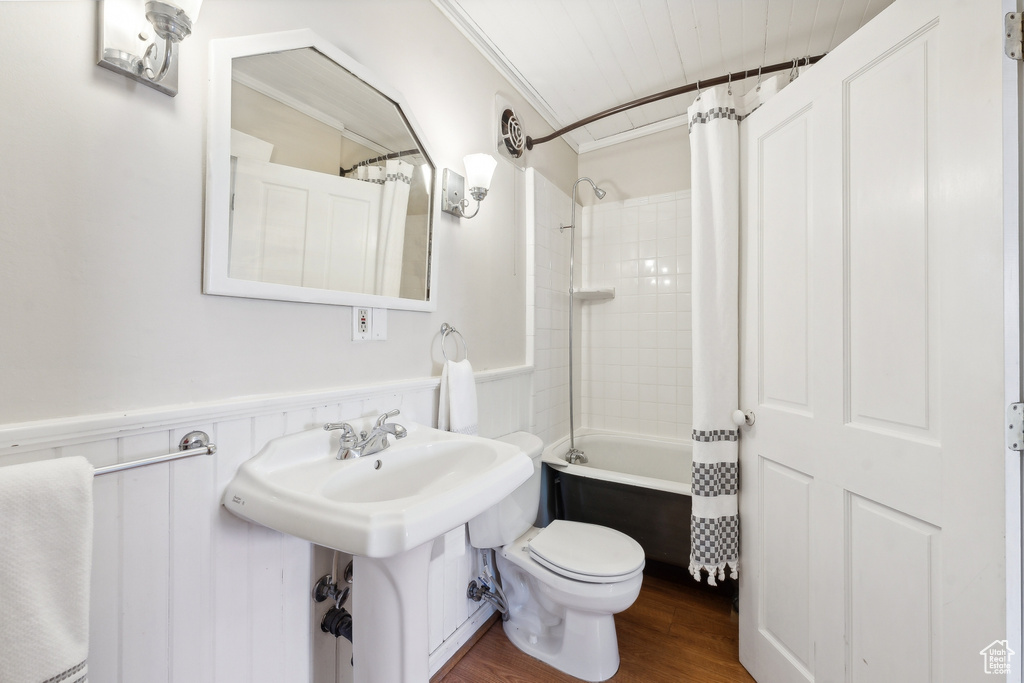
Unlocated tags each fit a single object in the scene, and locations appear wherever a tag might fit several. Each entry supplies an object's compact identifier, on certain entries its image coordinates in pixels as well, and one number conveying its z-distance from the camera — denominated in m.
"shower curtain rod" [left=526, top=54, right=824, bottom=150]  1.57
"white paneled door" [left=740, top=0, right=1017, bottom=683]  0.80
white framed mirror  0.85
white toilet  1.35
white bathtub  1.77
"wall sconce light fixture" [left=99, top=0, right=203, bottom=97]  0.69
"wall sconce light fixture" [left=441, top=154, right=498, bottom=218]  1.48
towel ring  1.46
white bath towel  0.54
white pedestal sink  0.68
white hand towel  1.36
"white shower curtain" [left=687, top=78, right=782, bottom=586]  1.44
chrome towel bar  0.74
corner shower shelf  2.44
